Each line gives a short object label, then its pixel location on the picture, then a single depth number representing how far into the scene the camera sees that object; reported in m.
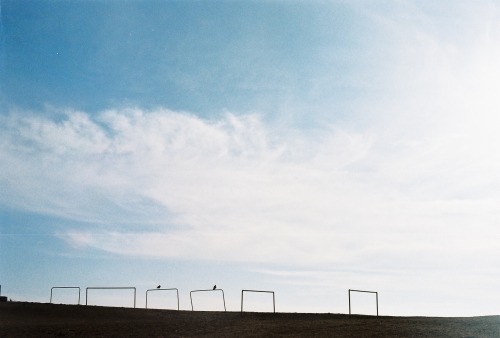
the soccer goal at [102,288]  49.72
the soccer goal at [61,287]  51.39
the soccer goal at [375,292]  37.74
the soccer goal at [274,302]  39.96
